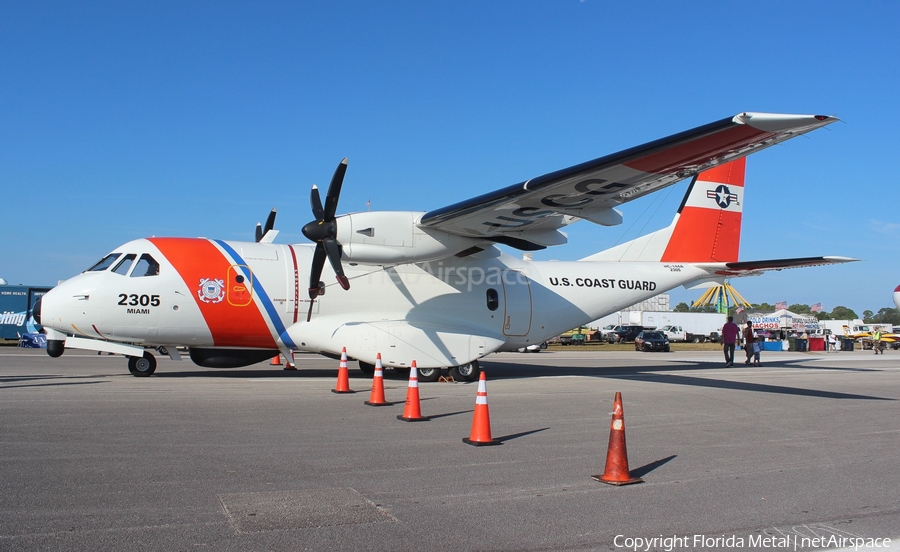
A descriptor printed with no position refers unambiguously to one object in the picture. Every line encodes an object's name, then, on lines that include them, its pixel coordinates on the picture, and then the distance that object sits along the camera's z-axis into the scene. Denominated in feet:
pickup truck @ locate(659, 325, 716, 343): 209.05
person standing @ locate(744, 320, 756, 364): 78.74
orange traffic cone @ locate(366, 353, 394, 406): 35.17
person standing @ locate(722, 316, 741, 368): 75.56
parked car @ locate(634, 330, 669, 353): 135.74
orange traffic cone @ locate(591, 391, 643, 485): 19.08
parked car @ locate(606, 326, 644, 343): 189.67
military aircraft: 45.37
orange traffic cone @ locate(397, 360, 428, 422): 30.01
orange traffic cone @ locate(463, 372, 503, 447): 24.64
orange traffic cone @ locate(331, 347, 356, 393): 40.98
